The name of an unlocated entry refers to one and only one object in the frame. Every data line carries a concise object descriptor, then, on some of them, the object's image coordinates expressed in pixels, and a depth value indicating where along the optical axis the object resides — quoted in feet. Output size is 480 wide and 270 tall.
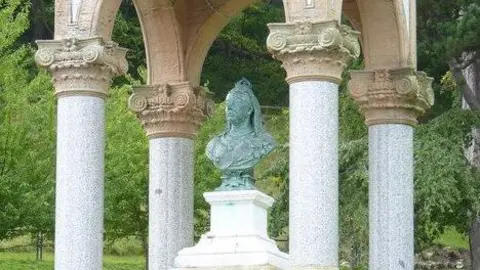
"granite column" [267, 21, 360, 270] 73.31
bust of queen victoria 79.56
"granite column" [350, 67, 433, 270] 85.30
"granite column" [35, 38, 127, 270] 76.13
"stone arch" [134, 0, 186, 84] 91.45
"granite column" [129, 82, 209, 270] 88.38
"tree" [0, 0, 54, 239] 121.49
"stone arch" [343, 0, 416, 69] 85.20
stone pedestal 76.54
